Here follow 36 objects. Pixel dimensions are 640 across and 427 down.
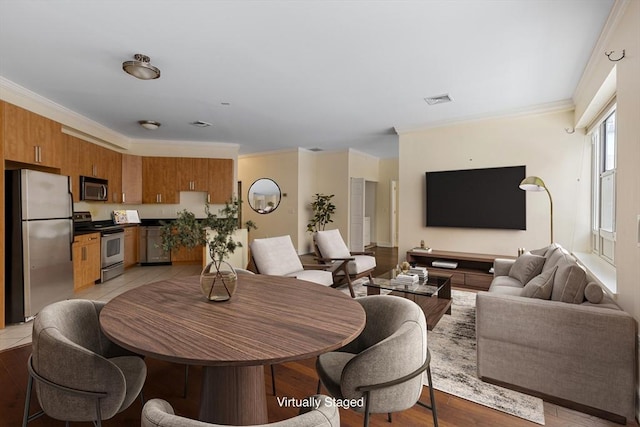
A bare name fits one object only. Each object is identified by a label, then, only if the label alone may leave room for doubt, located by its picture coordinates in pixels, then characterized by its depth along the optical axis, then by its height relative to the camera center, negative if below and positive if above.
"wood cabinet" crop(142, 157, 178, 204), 6.39 +0.64
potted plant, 7.66 -0.03
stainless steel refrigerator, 3.27 -0.36
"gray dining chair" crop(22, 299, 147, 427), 1.20 -0.66
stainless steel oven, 4.99 -0.72
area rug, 1.91 -1.18
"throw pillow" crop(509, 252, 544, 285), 3.16 -0.58
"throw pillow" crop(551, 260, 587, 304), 2.04 -0.49
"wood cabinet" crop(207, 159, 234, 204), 6.63 +0.67
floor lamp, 3.53 +0.31
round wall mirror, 7.90 +0.38
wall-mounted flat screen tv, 4.55 +0.20
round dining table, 1.06 -0.47
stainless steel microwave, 4.92 +0.36
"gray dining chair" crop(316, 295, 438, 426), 1.21 -0.64
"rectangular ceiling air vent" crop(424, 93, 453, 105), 4.00 +1.47
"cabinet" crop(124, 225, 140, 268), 5.91 -0.68
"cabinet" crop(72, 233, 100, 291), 4.35 -0.72
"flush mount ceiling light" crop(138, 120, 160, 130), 5.06 +1.41
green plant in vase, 1.57 -0.15
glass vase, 1.65 -0.39
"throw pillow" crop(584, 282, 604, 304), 2.01 -0.53
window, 3.26 +0.28
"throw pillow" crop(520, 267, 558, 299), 2.19 -0.54
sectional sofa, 1.79 -0.82
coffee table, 2.94 -0.80
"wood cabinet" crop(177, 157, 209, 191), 6.52 +0.77
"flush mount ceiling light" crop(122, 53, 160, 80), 2.95 +1.36
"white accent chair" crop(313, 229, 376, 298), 4.15 -0.70
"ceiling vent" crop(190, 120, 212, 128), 5.16 +1.46
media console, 4.41 -0.81
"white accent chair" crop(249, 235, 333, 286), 3.65 -0.62
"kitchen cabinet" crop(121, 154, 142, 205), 6.13 +0.61
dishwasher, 6.29 -0.70
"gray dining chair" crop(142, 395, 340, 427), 0.70 -0.48
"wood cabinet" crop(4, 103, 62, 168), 3.26 +0.82
